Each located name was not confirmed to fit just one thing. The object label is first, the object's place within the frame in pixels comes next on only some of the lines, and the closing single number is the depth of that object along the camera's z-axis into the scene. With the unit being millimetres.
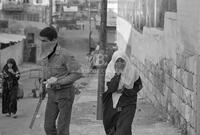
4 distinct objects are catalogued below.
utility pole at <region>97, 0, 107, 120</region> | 11016
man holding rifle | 6422
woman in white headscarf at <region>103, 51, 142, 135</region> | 6383
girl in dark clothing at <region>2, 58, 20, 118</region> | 12628
